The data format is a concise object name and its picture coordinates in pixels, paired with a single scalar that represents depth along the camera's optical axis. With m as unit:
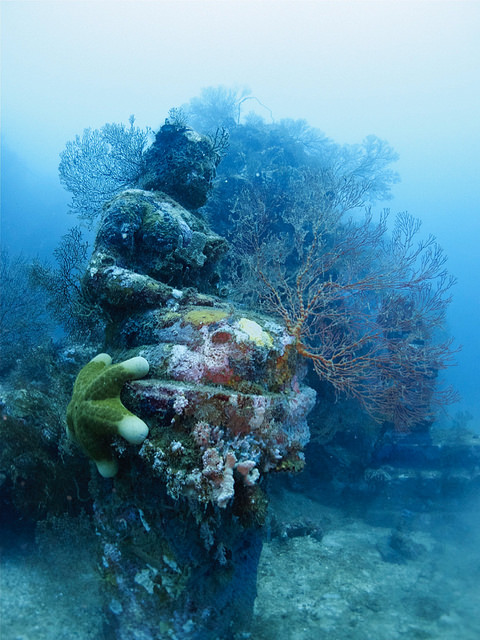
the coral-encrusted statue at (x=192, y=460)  2.62
